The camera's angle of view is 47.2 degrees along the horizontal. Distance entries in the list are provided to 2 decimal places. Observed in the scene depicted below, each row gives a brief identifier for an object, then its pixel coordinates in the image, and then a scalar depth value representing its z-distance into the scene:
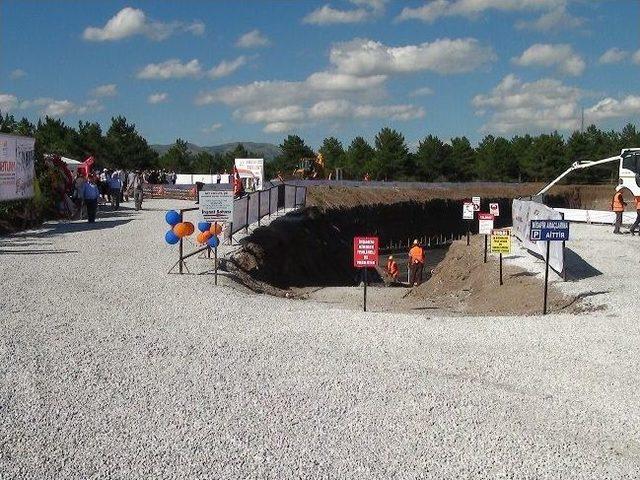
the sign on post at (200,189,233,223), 16.52
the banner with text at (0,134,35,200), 23.06
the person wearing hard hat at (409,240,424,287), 25.67
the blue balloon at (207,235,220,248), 16.80
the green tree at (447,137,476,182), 91.44
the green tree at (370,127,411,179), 85.19
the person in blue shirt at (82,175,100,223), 25.86
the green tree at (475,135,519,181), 91.94
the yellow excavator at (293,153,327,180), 65.70
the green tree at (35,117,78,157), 71.81
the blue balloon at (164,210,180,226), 17.17
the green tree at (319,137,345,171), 98.59
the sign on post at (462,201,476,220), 26.35
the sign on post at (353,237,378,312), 14.37
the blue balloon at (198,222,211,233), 18.15
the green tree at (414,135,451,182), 88.38
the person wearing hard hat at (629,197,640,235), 28.64
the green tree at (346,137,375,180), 88.32
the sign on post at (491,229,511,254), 17.61
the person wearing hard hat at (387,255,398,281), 28.22
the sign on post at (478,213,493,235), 21.56
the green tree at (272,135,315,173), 91.81
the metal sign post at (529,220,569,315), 14.69
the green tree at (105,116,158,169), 81.25
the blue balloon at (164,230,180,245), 17.42
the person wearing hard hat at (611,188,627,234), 30.12
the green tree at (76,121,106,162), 76.38
